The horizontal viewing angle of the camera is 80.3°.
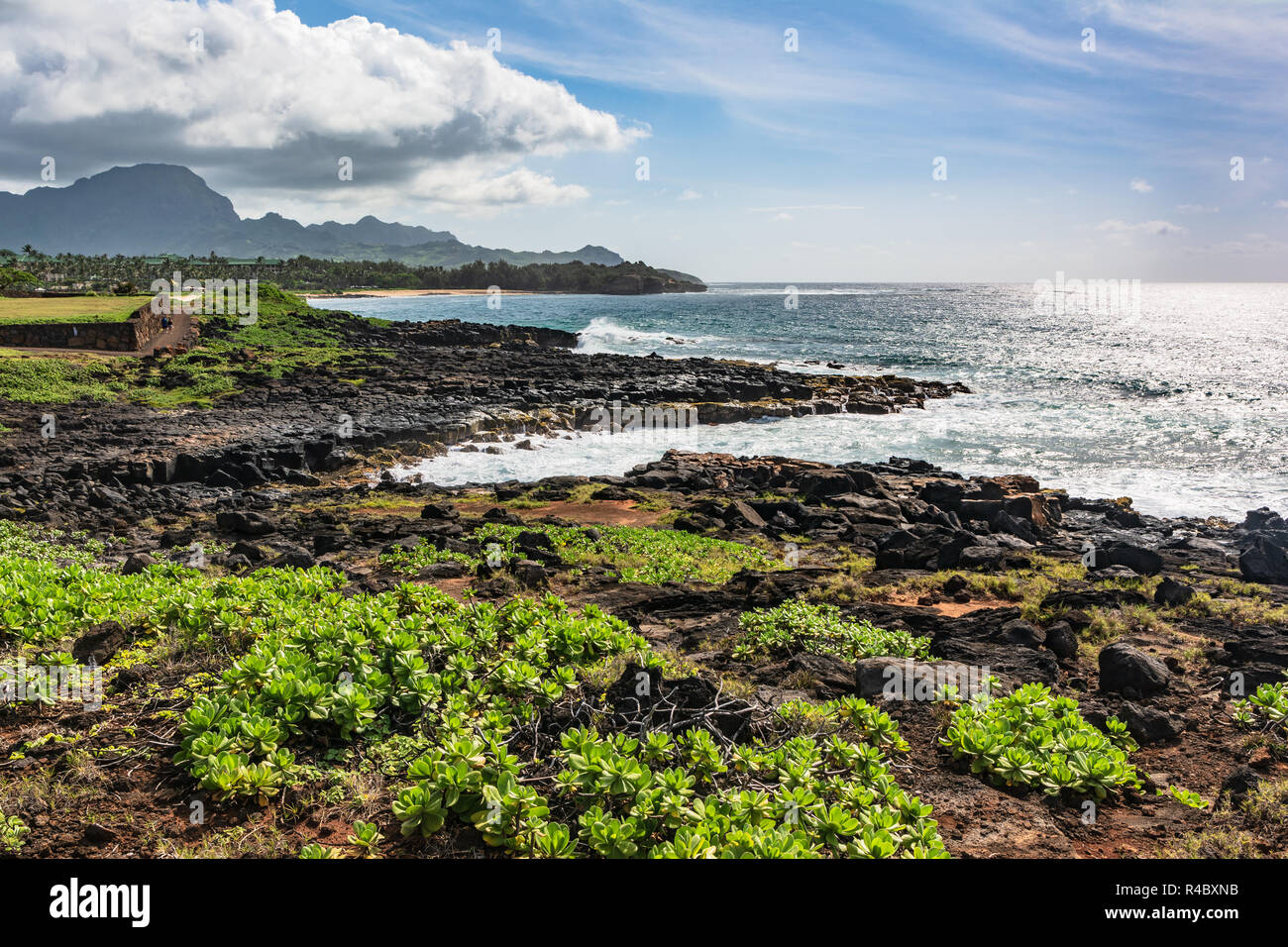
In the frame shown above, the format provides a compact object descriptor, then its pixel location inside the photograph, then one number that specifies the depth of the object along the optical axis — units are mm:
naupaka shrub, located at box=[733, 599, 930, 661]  8547
